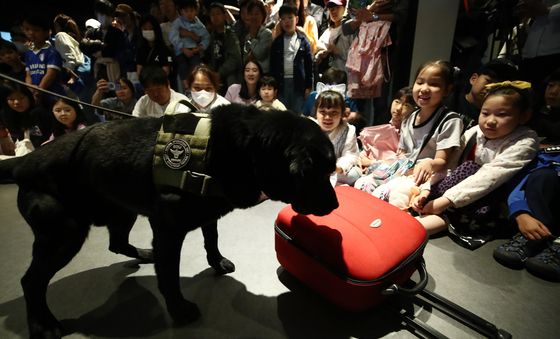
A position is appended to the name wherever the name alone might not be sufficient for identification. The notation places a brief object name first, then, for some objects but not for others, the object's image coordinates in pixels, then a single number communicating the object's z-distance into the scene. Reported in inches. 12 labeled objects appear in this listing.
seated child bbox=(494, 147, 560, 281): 57.6
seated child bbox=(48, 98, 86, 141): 98.5
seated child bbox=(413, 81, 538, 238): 62.6
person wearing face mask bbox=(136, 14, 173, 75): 133.4
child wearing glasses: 89.7
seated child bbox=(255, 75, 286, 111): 114.6
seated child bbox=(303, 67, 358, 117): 119.6
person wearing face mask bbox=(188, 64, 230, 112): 110.3
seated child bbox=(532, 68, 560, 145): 66.0
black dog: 36.9
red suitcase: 43.1
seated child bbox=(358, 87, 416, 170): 95.3
